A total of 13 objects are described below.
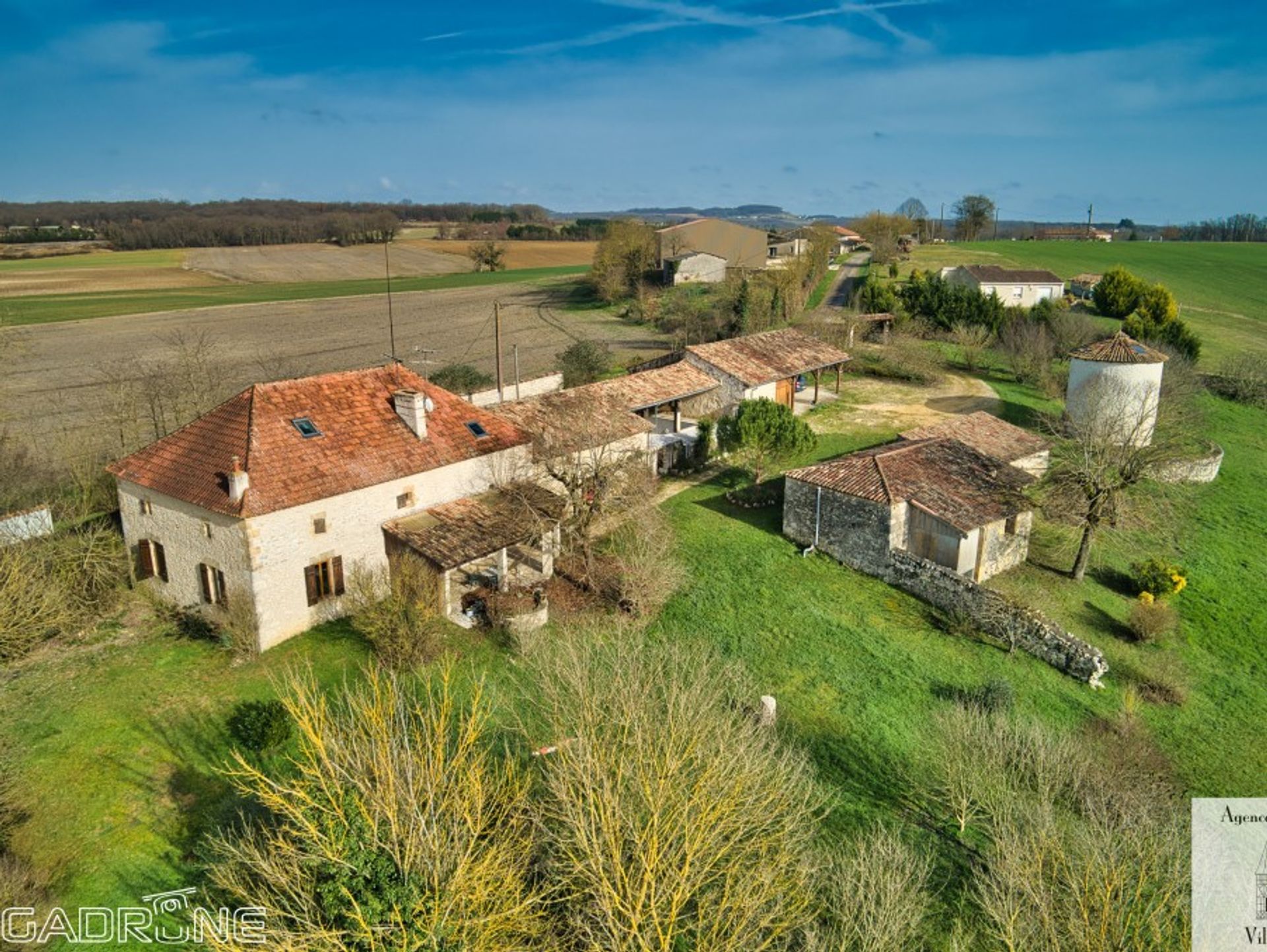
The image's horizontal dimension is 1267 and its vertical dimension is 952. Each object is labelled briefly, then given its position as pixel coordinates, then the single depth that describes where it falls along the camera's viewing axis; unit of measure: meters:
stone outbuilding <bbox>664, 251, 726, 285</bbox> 81.25
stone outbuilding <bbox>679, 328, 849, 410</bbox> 40.00
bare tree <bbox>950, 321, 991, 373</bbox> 52.66
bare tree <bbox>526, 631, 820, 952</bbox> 9.48
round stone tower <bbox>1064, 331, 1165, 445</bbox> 34.69
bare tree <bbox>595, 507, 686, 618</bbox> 23.31
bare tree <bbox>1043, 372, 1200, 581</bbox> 25.94
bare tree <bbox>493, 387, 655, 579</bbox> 25.39
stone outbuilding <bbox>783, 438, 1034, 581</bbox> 25.59
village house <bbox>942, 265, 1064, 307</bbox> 68.06
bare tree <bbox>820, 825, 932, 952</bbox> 9.48
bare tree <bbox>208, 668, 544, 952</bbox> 9.49
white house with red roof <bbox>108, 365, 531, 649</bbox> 20.50
